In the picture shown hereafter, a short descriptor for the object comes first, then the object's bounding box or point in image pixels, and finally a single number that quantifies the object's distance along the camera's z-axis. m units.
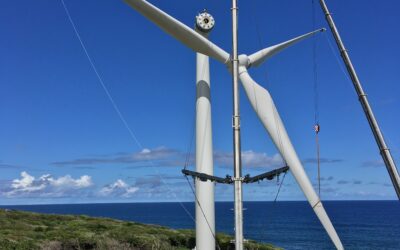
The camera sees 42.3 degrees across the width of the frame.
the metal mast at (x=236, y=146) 22.70
